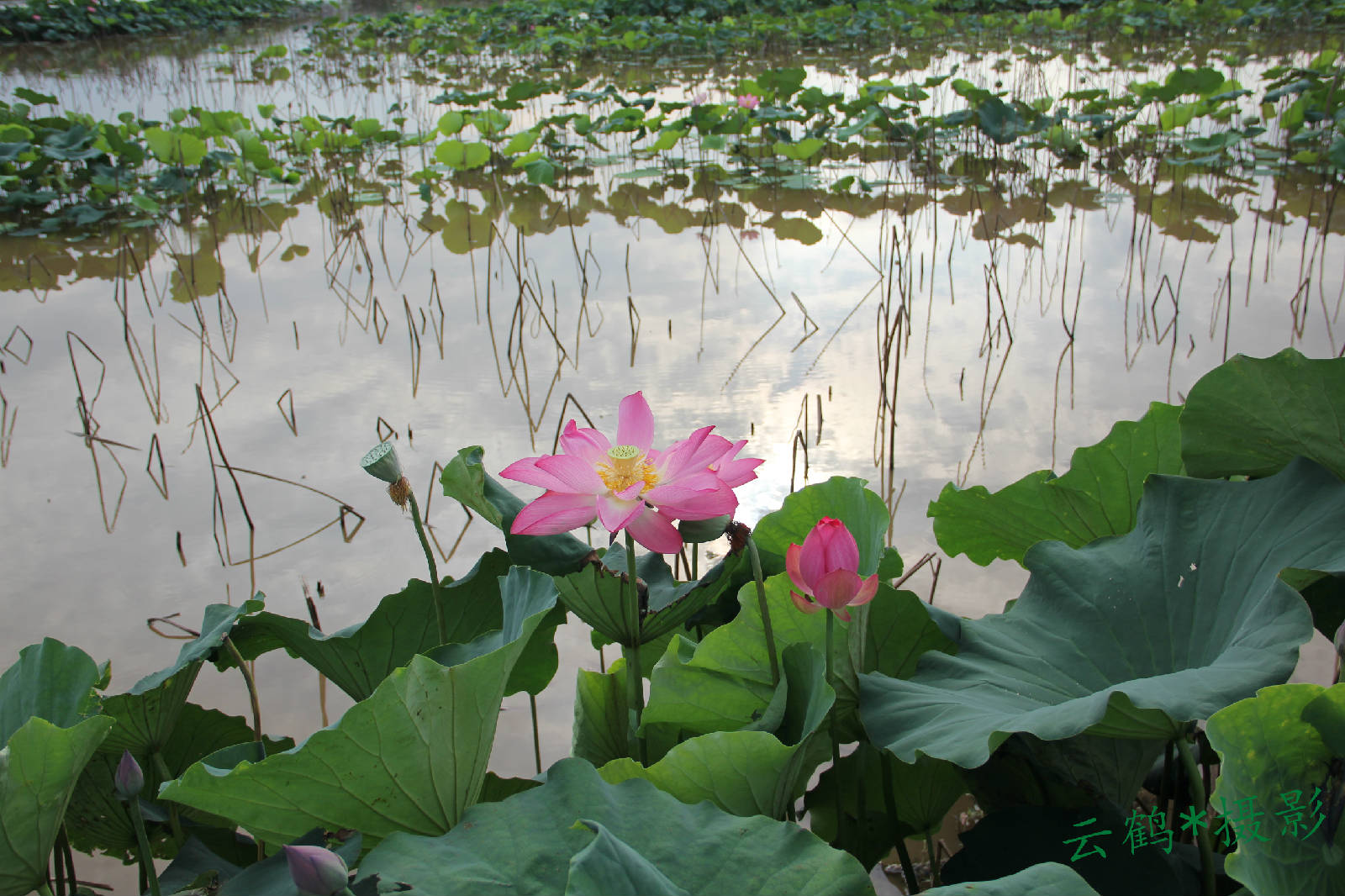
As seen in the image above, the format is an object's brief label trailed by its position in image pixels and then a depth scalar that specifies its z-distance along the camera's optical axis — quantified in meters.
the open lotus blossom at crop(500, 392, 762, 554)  0.72
